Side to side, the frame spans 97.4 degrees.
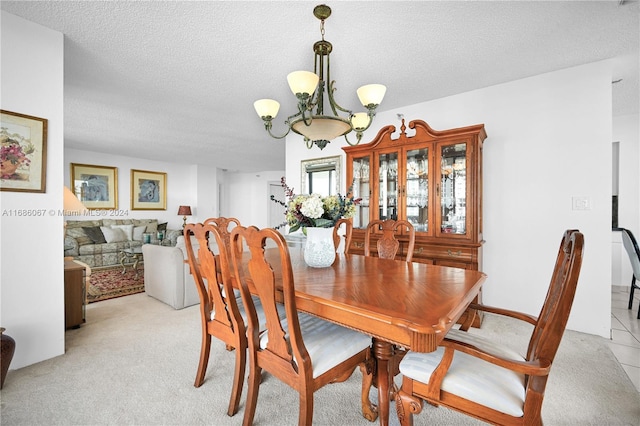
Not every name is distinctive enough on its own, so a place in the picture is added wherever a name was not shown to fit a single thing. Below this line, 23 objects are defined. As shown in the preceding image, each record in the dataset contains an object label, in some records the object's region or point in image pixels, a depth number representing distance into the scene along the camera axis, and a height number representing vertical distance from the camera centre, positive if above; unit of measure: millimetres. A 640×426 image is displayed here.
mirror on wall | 4195 +585
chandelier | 1633 +716
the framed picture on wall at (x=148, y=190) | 6805 +556
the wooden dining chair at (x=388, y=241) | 2298 -244
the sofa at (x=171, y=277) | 3135 -752
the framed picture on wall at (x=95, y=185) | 5965 +594
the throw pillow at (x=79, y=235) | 5436 -454
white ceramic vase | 1726 -227
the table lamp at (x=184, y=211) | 7227 +30
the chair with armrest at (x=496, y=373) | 894 -611
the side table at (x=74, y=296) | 2521 -772
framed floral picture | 1881 +414
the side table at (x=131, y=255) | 5102 -798
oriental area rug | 3736 -1101
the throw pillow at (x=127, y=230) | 6176 -395
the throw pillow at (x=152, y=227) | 6620 -356
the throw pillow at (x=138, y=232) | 6344 -450
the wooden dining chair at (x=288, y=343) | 1143 -618
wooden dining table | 953 -361
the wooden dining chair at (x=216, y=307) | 1485 -552
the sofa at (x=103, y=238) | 5363 -547
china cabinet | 2688 +259
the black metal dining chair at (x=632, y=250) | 2682 -365
